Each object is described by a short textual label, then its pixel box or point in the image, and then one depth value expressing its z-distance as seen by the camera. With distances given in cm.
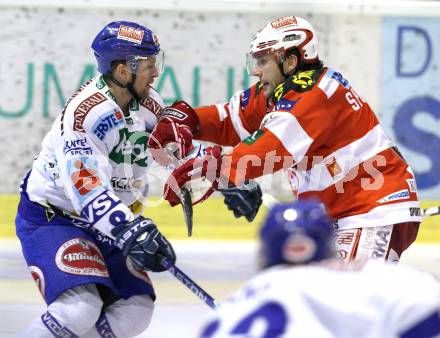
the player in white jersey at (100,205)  1538
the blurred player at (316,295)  1353
